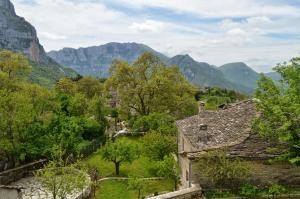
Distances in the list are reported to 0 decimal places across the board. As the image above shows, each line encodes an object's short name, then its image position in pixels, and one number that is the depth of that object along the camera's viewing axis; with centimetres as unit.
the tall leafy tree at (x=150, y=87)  3070
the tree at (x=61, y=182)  1420
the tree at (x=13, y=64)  2636
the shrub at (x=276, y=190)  1326
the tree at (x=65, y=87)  3960
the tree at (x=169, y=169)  1704
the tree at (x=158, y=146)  1973
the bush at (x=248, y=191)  1328
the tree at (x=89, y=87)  4664
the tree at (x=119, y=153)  2011
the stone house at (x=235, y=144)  1380
